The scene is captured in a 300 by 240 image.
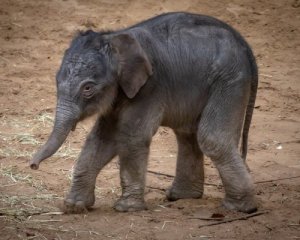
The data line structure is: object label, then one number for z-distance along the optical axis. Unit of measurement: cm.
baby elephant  1407
